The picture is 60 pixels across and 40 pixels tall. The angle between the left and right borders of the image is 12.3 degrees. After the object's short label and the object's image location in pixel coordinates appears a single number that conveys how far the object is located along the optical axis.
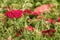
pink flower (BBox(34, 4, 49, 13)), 3.60
